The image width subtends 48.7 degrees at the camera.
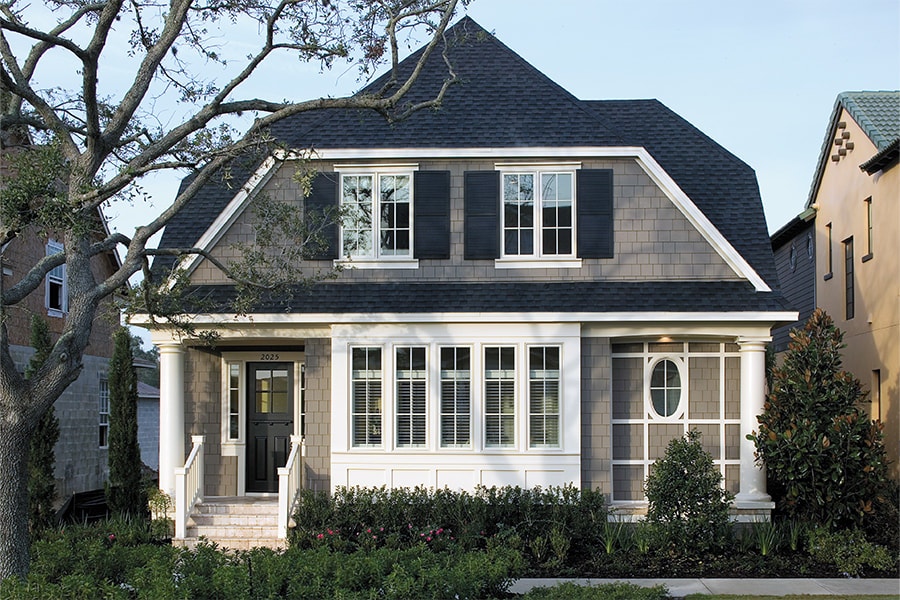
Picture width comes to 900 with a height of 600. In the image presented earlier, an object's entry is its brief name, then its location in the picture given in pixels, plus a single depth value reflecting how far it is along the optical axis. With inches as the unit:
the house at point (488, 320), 565.0
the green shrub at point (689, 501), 500.7
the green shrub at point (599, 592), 393.1
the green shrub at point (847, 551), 485.7
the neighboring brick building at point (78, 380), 751.1
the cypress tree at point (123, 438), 637.9
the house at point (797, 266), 895.1
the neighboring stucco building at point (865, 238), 670.5
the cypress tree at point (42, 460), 609.3
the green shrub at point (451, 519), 516.7
